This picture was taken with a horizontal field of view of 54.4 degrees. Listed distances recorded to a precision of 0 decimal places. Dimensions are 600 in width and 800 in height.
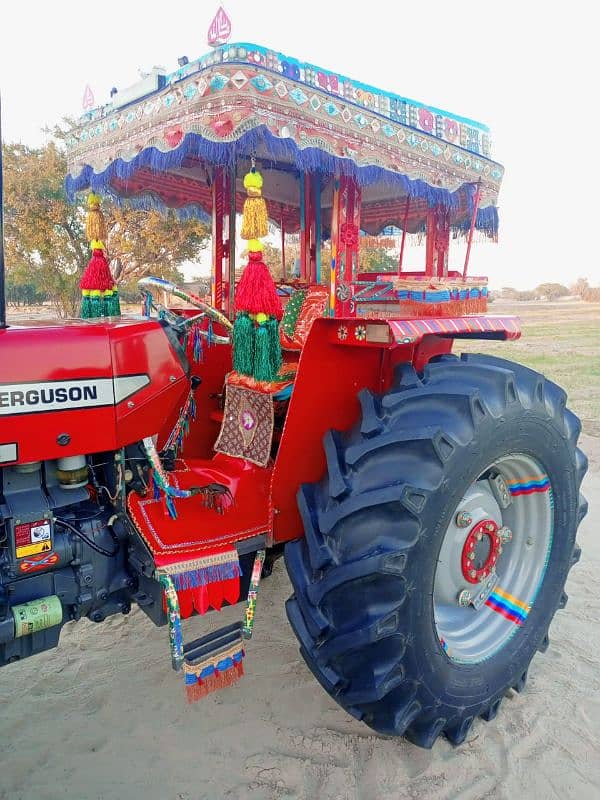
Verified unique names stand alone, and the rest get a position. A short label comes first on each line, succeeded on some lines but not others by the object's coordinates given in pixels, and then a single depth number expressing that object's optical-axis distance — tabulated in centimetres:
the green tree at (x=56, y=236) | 1066
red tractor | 185
